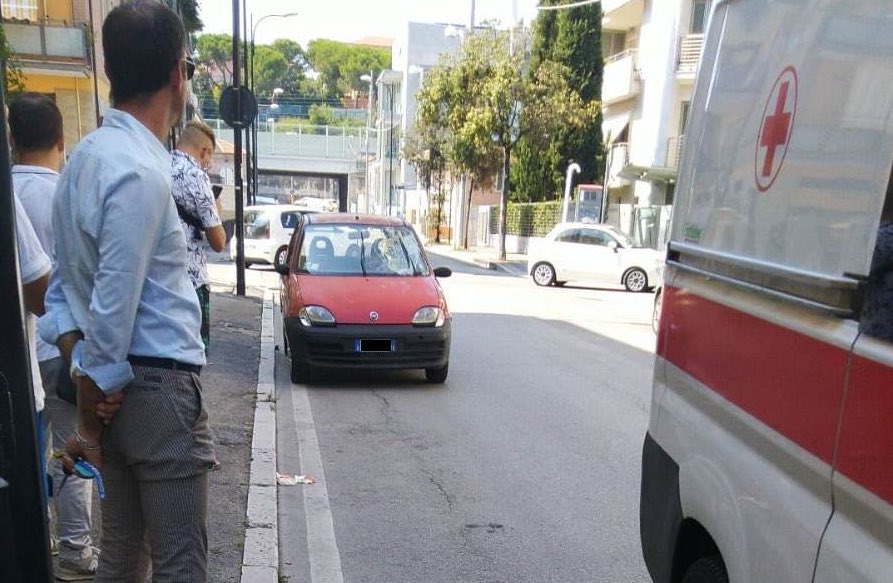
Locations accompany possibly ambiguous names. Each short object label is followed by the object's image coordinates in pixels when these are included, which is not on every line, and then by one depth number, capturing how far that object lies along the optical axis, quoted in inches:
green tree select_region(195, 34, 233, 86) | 3085.6
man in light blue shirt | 81.1
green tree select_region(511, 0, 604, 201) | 1301.7
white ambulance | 60.9
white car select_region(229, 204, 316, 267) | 789.2
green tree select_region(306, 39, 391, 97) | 4136.3
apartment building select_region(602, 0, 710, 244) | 1050.1
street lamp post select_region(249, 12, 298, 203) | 1383.9
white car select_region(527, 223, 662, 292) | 745.6
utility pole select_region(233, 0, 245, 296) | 488.7
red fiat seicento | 295.4
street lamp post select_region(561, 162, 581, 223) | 969.7
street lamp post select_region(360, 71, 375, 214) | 2313.0
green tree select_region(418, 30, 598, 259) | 1023.0
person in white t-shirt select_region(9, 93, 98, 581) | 121.3
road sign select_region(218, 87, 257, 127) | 486.3
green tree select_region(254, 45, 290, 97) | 3873.0
